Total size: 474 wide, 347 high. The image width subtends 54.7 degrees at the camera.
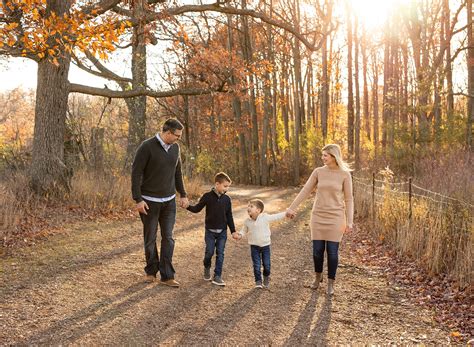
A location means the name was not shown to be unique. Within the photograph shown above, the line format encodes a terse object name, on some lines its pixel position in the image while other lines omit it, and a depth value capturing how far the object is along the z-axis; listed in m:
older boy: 6.03
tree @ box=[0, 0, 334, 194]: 10.03
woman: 5.85
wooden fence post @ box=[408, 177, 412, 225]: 8.30
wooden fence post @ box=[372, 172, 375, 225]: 10.84
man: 5.64
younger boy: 5.82
